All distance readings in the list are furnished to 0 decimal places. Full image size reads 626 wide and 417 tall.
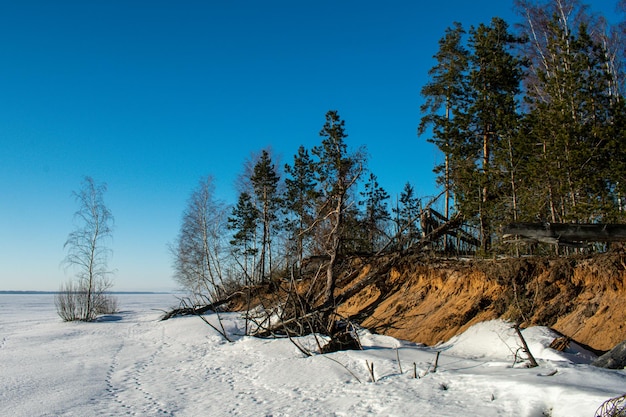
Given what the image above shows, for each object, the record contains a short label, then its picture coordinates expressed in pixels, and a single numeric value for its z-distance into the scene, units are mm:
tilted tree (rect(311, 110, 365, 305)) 13188
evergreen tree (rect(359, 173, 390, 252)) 27562
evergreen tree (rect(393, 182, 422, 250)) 30903
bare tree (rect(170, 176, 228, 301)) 30141
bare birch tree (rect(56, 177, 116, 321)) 23922
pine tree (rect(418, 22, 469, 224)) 18312
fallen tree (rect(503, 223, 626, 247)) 7195
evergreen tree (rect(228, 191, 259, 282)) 30859
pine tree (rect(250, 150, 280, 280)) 29344
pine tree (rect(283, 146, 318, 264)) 29406
